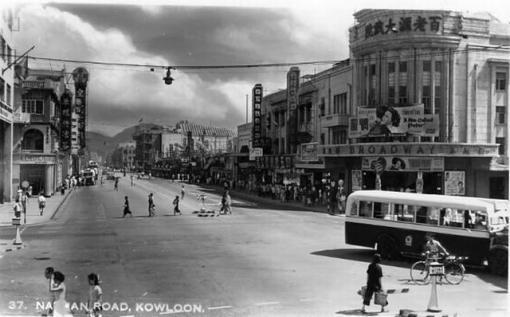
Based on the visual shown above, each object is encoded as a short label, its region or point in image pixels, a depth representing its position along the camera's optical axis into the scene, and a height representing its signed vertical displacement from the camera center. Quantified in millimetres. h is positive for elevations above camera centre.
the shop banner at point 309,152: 54350 +458
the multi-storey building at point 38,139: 58188 +1600
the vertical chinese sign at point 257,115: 69250 +5219
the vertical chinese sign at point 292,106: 60219 +5592
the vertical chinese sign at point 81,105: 33444 +5026
